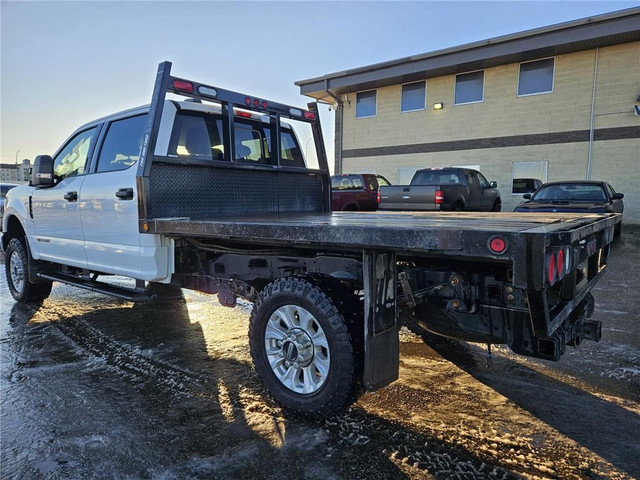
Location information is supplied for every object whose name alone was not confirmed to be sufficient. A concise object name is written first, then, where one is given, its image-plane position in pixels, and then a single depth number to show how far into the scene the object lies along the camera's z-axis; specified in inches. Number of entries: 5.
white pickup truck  100.7
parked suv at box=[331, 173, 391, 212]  604.1
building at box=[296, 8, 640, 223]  596.1
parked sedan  384.5
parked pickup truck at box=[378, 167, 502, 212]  481.1
